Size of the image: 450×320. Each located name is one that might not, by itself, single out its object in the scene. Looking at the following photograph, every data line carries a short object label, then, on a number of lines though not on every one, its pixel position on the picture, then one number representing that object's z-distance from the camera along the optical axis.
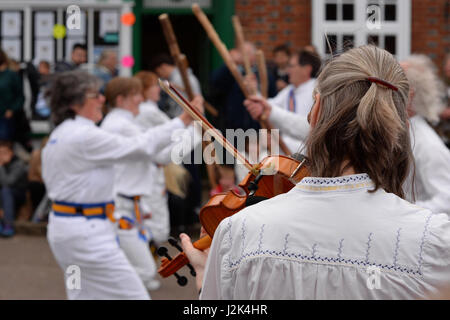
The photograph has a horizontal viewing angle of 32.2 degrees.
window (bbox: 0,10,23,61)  10.91
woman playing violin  1.92
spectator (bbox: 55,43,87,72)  9.56
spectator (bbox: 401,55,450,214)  3.95
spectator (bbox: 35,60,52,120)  10.20
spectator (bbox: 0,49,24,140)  9.51
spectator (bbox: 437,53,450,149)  8.27
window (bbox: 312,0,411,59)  10.66
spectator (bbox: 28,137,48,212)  9.05
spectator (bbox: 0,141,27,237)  8.84
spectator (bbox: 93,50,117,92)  9.84
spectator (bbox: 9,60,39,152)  9.88
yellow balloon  10.87
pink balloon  10.77
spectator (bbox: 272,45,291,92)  9.50
